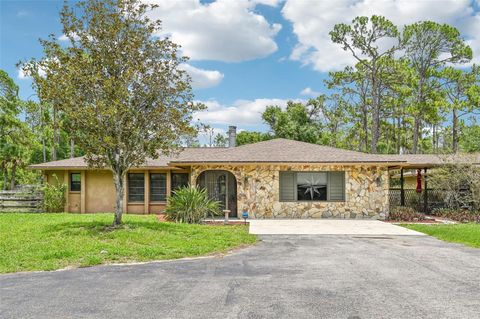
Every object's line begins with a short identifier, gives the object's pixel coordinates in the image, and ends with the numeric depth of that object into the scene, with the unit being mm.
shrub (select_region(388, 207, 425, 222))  17391
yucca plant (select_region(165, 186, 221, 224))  15766
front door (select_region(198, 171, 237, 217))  18812
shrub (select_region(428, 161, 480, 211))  17688
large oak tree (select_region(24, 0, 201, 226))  12047
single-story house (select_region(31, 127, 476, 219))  17578
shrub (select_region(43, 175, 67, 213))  19516
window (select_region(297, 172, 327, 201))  18125
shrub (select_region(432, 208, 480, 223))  16938
